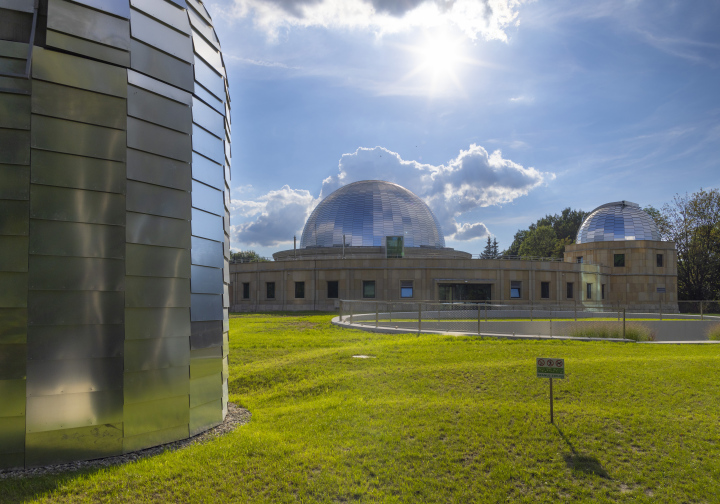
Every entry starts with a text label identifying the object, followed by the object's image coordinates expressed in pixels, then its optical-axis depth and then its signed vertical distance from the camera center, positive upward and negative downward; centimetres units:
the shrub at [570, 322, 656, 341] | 2042 -224
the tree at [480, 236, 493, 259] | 12139 +794
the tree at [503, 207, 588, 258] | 8406 +972
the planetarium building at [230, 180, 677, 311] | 4222 +133
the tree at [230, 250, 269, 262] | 11969 +668
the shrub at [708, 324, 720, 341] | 2246 -251
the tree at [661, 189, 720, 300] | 5806 +399
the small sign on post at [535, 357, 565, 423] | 833 -154
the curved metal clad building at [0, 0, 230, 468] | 647 +73
